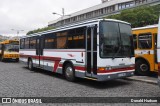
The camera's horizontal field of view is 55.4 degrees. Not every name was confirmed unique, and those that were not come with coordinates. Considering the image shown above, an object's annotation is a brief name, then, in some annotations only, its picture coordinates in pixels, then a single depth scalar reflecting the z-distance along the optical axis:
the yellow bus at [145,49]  8.38
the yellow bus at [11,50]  18.74
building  38.85
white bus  6.44
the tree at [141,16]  19.83
